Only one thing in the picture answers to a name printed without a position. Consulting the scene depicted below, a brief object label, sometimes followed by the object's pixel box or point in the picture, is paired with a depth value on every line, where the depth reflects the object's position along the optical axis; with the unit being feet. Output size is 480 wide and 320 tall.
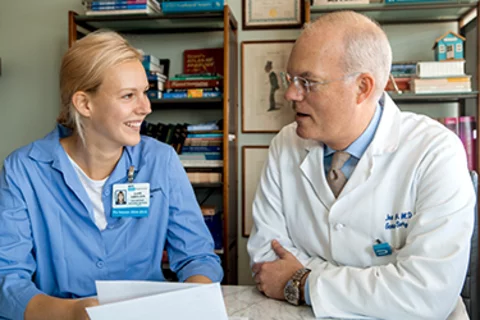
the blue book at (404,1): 8.40
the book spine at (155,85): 9.14
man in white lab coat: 3.63
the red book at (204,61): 9.99
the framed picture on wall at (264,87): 9.96
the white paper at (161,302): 2.84
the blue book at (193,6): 8.76
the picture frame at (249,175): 10.08
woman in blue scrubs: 4.33
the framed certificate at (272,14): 9.82
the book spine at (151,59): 9.15
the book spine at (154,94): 9.13
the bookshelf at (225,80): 8.91
